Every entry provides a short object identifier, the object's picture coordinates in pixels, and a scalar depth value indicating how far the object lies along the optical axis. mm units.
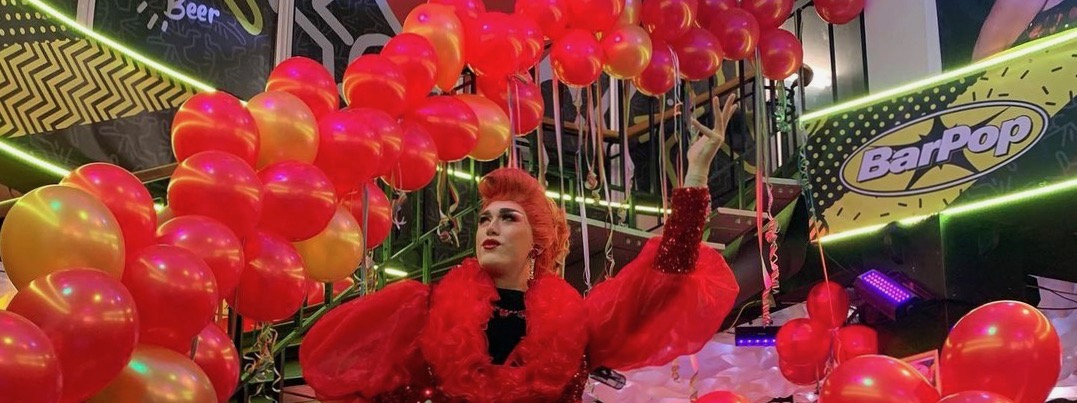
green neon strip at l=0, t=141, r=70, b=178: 4426
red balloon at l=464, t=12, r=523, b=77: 3318
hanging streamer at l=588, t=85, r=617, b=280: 3420
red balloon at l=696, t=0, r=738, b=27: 3834
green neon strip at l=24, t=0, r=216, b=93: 4703
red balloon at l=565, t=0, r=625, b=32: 3506
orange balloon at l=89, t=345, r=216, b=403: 1877
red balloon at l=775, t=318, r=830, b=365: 4668
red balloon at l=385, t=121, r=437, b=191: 3104
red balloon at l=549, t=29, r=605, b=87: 3451
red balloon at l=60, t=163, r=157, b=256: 2107
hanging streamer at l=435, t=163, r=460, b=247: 3188
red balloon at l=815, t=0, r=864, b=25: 4176
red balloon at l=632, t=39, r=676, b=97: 3695
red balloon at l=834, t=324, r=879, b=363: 4820
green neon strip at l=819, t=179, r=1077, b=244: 4086
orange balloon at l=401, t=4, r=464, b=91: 3254
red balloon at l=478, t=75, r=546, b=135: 3486
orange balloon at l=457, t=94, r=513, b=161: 3350
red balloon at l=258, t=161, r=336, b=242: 2586
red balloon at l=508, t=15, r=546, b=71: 3359
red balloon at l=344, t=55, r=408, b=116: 3047
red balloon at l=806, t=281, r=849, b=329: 4797
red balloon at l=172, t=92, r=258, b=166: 2551
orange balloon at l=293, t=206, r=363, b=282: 2859
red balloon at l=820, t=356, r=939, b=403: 2205
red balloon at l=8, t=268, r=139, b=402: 1721
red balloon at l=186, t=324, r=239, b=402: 2254
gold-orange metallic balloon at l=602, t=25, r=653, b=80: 3510
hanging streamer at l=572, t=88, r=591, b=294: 3130
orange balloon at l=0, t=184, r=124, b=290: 1877
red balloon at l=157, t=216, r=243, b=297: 2238
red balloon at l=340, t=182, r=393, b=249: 3102
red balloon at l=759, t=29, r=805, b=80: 3924
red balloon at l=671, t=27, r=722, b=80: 3730
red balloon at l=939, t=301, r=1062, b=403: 2262
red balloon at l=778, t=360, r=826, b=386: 4715
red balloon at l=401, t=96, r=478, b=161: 3215
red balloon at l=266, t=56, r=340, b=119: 2992
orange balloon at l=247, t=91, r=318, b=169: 2729
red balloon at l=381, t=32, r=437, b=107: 3113
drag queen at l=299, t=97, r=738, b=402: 2207
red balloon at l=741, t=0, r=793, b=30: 3930
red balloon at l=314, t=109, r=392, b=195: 2863
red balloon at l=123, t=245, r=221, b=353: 1978
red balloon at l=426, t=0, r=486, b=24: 3402
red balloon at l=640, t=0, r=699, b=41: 3658
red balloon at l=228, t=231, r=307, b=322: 2529
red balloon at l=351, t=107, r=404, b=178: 2934
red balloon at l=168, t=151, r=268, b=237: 2371
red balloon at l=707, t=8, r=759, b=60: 3762
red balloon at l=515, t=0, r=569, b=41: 3512
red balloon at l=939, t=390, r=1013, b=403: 2086
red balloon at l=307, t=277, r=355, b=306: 3260
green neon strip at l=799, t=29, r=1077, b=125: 4164
